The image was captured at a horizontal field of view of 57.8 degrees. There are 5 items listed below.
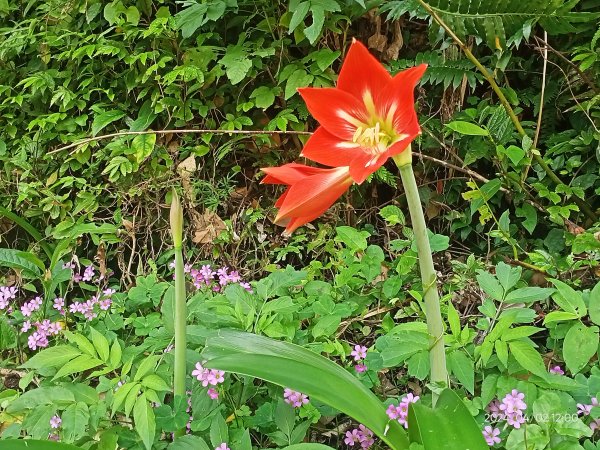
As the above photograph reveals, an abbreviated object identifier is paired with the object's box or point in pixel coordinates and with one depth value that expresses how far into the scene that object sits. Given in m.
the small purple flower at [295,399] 0.85
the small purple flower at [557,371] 0.85
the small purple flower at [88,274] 1.49
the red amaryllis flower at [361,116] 0.63
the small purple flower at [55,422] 0.87
